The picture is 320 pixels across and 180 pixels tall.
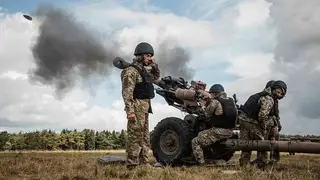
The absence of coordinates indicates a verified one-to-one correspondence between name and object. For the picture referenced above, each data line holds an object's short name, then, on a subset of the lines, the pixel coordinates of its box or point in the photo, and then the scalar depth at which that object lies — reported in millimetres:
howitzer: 12305
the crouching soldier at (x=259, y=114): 12000
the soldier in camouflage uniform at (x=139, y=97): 10438
